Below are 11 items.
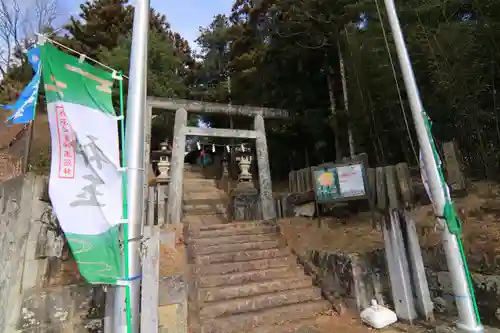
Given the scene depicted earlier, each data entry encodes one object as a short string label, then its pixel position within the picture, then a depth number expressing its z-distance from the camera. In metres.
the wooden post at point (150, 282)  2.84
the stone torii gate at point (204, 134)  8.01
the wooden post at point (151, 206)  7.62
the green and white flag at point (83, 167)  1.89
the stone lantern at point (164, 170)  10.69
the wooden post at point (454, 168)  5.17
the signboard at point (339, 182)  6.36
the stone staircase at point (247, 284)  3.89
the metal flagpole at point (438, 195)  2.51
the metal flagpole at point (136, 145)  1.95
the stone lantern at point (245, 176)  10.76
